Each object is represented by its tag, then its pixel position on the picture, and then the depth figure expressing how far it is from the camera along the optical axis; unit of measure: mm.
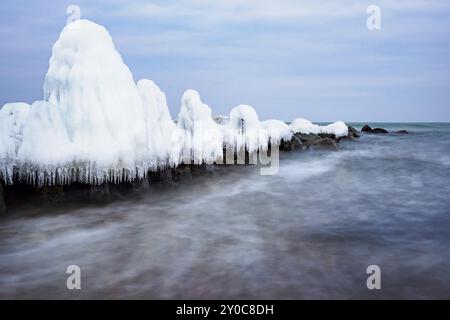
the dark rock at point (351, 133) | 27523
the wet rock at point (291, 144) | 17922
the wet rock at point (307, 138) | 19656
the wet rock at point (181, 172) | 9831
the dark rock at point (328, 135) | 25106
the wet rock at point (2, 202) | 6723
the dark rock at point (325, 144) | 19844
